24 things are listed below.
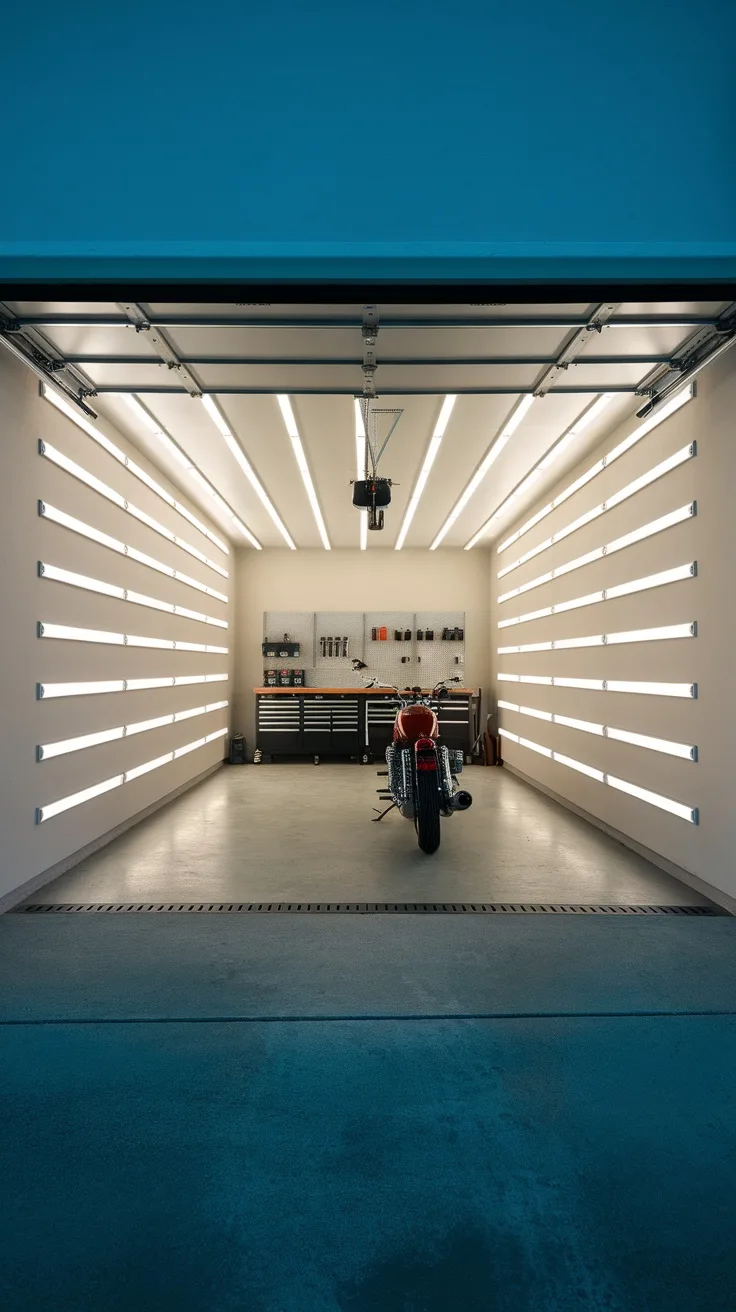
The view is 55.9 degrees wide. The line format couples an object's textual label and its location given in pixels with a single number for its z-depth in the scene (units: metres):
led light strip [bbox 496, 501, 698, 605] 3.96
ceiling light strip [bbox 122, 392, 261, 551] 4.87
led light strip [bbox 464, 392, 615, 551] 4.71
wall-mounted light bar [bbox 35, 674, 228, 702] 3.88
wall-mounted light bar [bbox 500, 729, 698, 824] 3.86
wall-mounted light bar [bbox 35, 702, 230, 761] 3.88
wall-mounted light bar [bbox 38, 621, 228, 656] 3.95
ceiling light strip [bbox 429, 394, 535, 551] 4.72
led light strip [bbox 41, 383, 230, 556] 4.13
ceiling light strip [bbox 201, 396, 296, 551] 4.79
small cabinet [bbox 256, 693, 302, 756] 9.32
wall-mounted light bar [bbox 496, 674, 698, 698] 3.91
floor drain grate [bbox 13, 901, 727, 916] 3.39
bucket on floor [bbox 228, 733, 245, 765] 9.45
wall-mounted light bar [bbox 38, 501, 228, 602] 3.99
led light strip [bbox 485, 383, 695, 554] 4.06
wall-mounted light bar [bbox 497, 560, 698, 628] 3.93
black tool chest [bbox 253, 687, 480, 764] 9.29
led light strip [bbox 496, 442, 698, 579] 3.96
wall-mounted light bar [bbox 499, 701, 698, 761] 3.87
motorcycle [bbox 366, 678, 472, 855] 4.49
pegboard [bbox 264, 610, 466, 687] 10.09
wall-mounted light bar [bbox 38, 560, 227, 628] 3.98
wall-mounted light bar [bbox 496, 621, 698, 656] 3.90
